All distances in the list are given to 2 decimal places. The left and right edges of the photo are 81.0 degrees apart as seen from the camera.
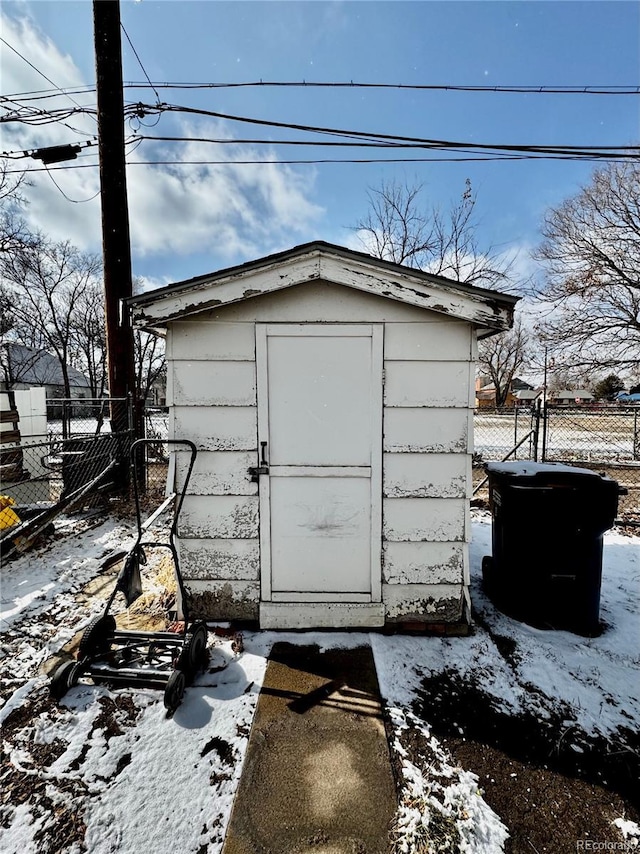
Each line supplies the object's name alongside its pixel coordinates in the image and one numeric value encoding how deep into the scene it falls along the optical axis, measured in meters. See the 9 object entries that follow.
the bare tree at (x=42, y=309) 17.90
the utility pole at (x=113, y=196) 5.27
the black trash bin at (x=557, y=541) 2.77
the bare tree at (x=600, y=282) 14.52
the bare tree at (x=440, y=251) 12.40
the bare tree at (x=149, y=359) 17.36
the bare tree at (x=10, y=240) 12.80
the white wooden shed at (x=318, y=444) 2.73
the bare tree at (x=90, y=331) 20.48
